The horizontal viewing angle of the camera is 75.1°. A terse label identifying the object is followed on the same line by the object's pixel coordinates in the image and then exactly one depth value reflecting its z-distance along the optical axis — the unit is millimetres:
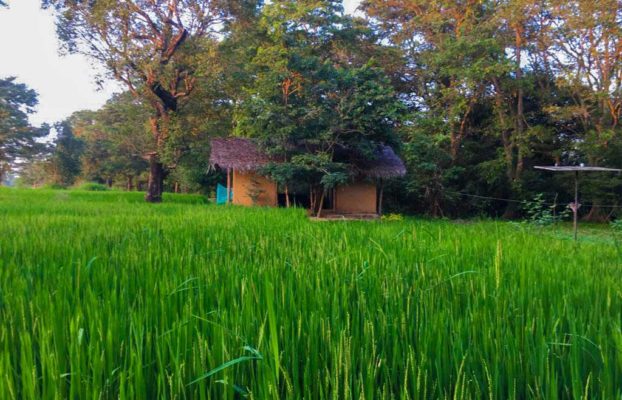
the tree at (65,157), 30312
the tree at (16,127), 28078
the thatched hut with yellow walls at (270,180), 14484
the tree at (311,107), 12758
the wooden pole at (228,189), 14802
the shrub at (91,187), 26230
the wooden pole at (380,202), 14836
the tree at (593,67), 14547
